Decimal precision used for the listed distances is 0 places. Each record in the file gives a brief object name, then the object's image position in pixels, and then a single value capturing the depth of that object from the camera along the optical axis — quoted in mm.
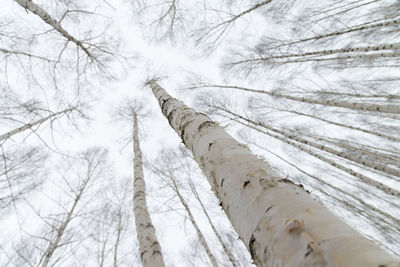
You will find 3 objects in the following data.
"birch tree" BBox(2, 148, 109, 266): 5121
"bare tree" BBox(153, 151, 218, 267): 5416
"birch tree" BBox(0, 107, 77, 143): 3763
